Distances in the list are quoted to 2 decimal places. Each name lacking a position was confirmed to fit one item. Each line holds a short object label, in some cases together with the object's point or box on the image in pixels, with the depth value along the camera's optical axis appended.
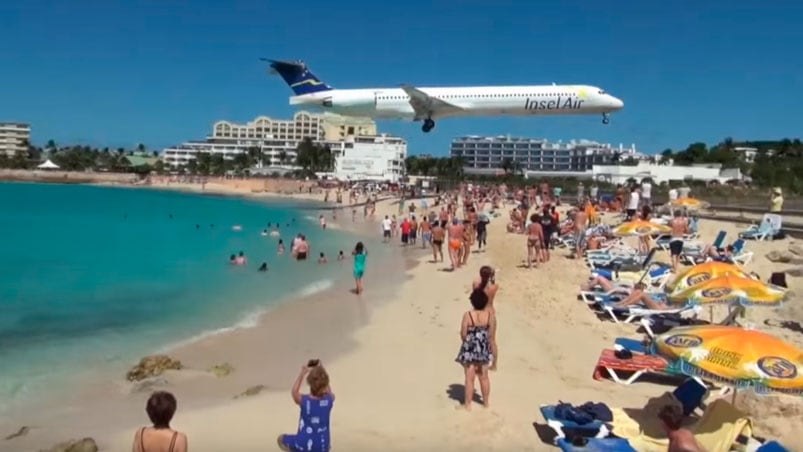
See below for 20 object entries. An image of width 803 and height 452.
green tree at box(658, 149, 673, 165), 107.44
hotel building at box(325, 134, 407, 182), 112.81
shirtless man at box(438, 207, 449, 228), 22.92
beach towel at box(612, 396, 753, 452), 5.76
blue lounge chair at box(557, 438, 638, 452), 5.79
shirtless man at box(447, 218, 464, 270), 18.31
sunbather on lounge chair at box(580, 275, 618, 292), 12.91
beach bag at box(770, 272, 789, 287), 12.07
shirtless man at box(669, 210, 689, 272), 15.85
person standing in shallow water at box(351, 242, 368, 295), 15.01
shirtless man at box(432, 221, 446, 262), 20.00
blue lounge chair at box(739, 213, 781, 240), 20.28
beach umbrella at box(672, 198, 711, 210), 24.03
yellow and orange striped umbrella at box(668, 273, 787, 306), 8.38
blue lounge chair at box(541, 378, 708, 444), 6.13
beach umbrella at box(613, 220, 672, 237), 16.64
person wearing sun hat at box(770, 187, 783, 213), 22.17
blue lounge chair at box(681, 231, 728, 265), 16.98
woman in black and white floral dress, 6.61
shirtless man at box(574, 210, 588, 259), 19.31
